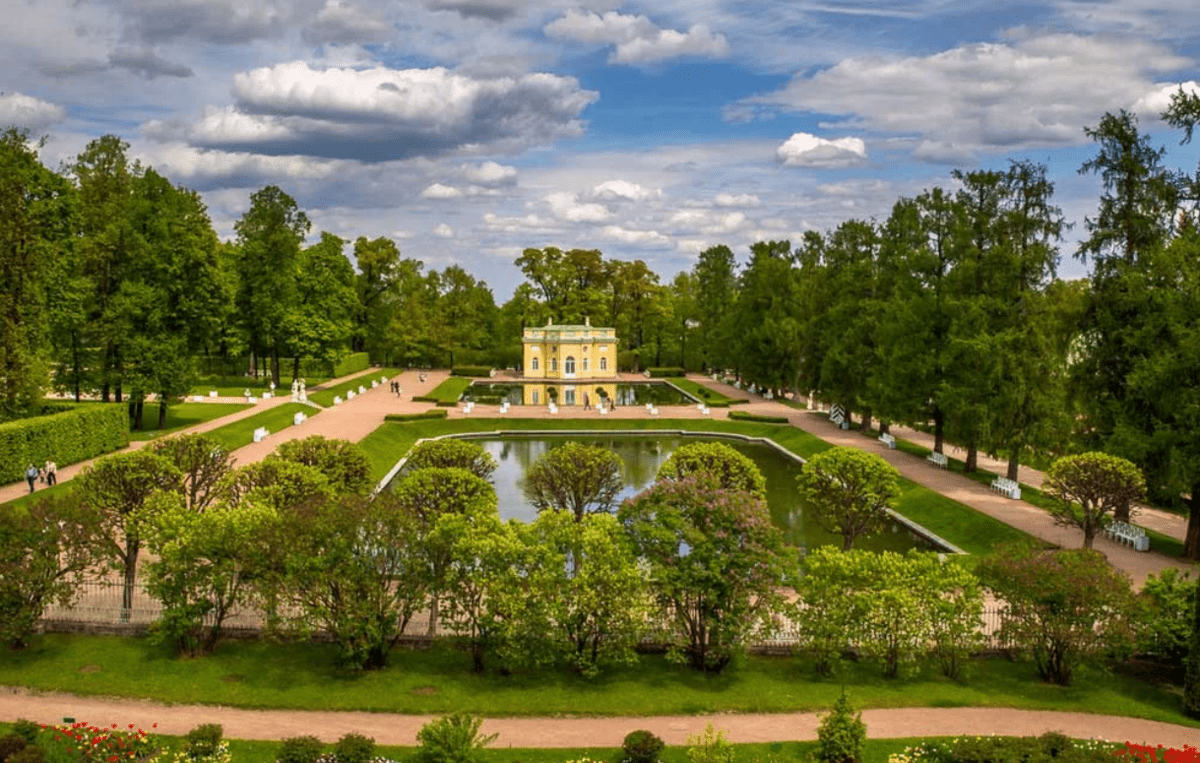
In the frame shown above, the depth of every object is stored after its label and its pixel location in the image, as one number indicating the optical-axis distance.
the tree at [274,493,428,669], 19.08
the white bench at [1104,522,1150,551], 29.34
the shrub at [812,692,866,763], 15.43
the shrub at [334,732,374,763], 15.08
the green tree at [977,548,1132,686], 19.14
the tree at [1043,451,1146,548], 27.00
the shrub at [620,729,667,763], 15.44
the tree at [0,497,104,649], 19.19
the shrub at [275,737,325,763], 15.02
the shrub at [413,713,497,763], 14.61
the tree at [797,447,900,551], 26.72
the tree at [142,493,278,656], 19.66
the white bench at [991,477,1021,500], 35.88
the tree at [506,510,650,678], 18.91
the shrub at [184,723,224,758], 15.27
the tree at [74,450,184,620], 23.09
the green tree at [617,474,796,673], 19.23
